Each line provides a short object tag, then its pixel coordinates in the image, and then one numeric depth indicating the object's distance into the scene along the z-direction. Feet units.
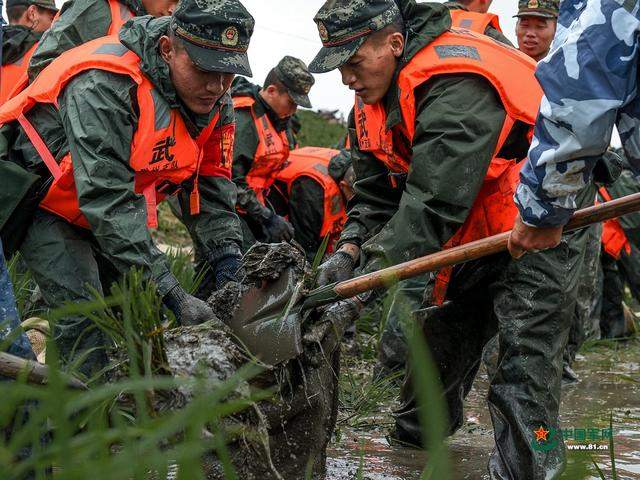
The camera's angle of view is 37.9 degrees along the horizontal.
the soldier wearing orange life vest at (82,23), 16.63
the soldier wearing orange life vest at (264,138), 22.24
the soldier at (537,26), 21.67
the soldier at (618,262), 27.22
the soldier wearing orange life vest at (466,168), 11.30
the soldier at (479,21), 18.94
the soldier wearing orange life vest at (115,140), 12.09
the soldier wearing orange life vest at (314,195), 24.47
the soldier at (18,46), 20.65
